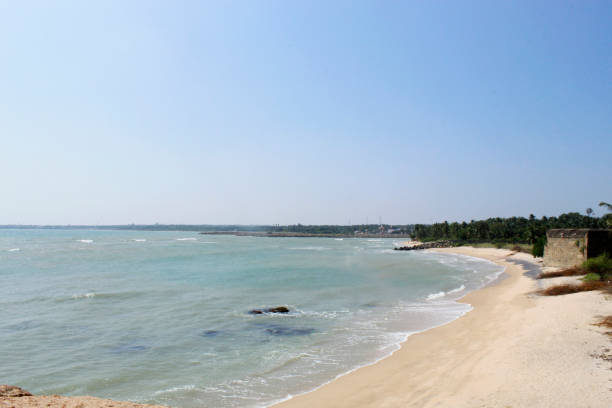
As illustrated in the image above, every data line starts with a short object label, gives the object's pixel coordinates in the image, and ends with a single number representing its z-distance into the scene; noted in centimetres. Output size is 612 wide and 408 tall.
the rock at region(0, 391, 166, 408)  767
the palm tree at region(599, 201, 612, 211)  3566
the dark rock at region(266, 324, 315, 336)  1750
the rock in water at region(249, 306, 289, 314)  2225
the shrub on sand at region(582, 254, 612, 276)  2556
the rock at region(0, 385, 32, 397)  827
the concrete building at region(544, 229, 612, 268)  2933
